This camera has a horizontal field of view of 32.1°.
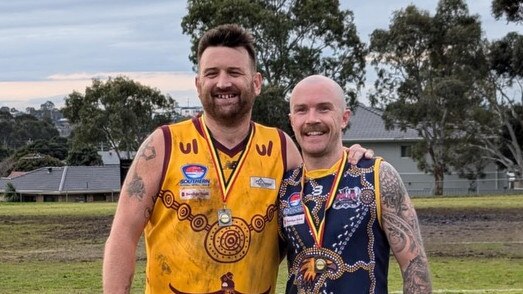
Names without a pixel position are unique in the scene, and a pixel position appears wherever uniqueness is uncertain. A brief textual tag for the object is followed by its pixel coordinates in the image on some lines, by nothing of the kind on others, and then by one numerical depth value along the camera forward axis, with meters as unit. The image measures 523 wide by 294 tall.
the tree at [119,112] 63.19
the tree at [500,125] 52.38
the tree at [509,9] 38.41
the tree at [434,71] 51.84
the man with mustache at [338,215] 3.79
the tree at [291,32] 50.31
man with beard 3.99
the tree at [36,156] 90.02
